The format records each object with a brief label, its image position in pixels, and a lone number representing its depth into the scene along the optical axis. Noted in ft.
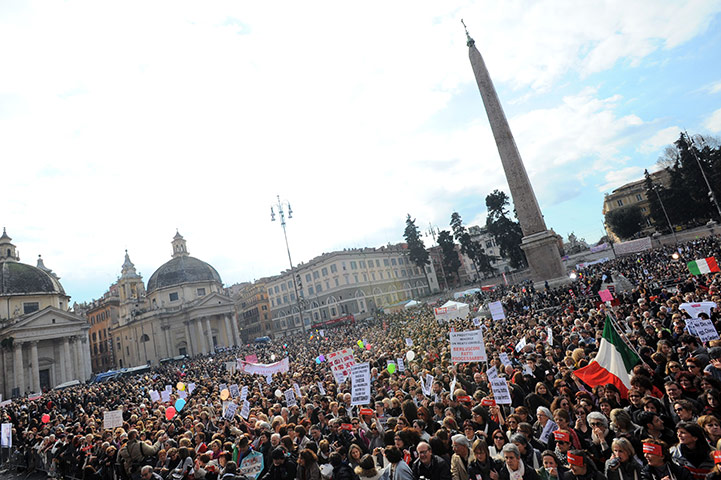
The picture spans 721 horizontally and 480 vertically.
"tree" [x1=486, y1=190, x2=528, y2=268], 182.29
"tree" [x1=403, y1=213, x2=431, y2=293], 242.37
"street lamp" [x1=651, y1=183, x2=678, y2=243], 174.16
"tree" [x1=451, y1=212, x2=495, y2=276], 207.92
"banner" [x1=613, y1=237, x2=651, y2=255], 137.39
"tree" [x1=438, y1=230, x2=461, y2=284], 232.02
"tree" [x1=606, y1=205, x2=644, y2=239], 234.79
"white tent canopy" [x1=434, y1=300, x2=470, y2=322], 90.17
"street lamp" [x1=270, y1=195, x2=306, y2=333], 99.96
